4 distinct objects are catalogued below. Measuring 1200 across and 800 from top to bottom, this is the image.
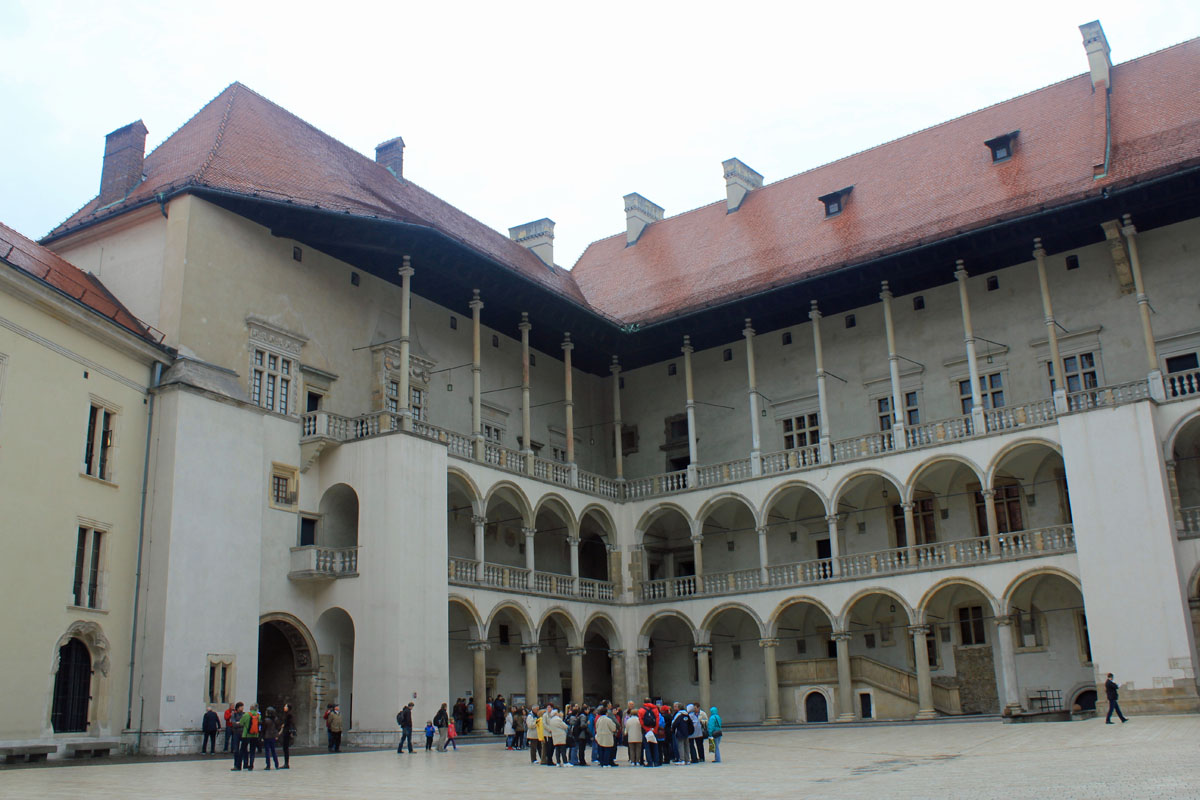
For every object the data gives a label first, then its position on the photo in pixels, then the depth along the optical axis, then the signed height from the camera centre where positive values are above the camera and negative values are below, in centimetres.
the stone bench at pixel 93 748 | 1908 -48
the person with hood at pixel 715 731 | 1772 -51
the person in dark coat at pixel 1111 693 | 2072 -17
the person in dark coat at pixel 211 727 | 2019 -20
